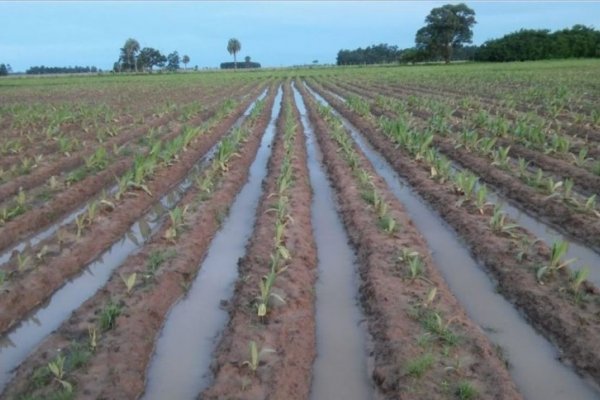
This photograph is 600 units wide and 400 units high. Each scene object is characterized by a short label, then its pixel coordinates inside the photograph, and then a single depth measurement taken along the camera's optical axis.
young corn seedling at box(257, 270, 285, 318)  4.58
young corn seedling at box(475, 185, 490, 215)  7.04
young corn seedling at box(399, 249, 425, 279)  5.22
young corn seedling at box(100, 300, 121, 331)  4.55
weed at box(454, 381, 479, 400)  3.50
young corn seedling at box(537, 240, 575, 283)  5.03
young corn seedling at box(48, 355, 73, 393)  3.69
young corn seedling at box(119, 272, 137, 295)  5.11
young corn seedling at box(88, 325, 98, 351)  4.23
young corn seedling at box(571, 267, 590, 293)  4.75
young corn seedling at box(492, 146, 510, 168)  9.55
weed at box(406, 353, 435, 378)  3.74
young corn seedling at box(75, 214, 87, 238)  6.75
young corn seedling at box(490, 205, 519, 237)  6.24
